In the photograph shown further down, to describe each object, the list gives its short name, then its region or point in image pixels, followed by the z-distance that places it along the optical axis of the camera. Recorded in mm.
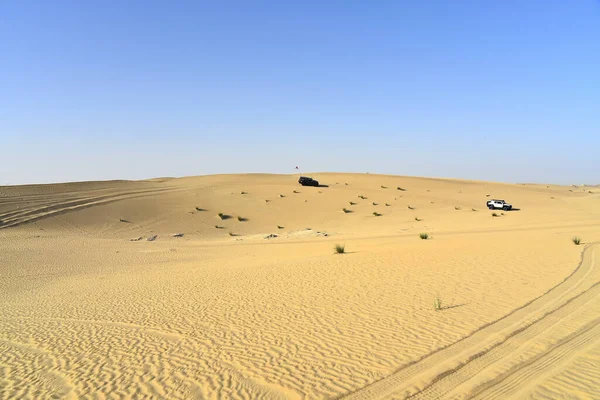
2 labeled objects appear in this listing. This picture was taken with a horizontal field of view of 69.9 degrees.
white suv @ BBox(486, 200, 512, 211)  39656
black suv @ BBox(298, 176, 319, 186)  48969
